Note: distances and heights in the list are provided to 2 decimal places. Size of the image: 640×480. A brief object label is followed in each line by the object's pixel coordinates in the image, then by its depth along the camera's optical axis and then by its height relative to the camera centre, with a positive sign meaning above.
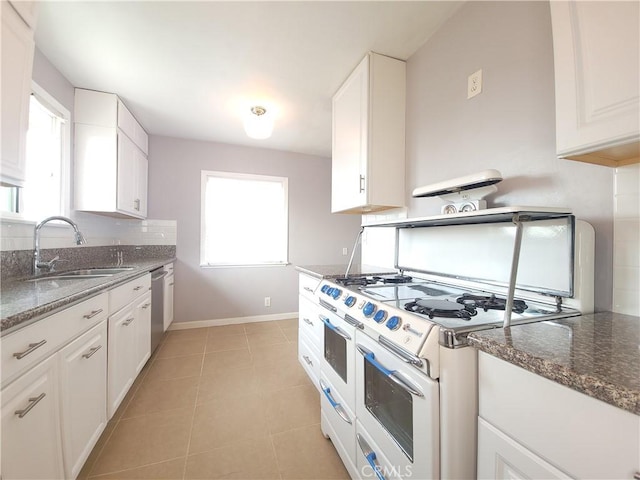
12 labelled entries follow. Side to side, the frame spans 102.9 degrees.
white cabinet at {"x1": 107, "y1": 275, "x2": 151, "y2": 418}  1.54 -0.68
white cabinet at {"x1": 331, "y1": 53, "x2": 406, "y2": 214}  1.82 +0.80
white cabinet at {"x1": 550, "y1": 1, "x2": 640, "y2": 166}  0.66 +0.46
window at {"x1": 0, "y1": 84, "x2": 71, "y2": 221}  1.75 +0.58
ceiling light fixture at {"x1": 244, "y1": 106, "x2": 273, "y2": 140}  2.29 +1.05
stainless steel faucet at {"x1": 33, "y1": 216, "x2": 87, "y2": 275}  1.66 -0.11
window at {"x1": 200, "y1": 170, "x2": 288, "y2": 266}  3.45 +0.30
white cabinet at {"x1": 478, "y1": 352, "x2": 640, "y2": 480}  0.46 -0.39
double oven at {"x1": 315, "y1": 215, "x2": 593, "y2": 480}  0.73 -0.39
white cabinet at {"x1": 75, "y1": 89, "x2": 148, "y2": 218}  2.25 +0.79
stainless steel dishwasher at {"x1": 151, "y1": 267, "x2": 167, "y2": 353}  2.35 -0.64
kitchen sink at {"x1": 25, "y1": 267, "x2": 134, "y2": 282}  1.66 -0.26
